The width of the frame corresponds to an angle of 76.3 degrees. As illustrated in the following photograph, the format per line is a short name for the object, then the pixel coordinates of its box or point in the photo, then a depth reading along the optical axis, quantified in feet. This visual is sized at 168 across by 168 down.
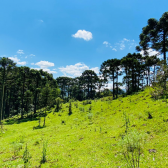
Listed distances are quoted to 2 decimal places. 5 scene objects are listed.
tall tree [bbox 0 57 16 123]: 93.86
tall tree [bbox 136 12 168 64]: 71.20
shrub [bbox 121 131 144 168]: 18.23
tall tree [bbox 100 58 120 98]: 134.35
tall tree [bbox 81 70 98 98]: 228.22
